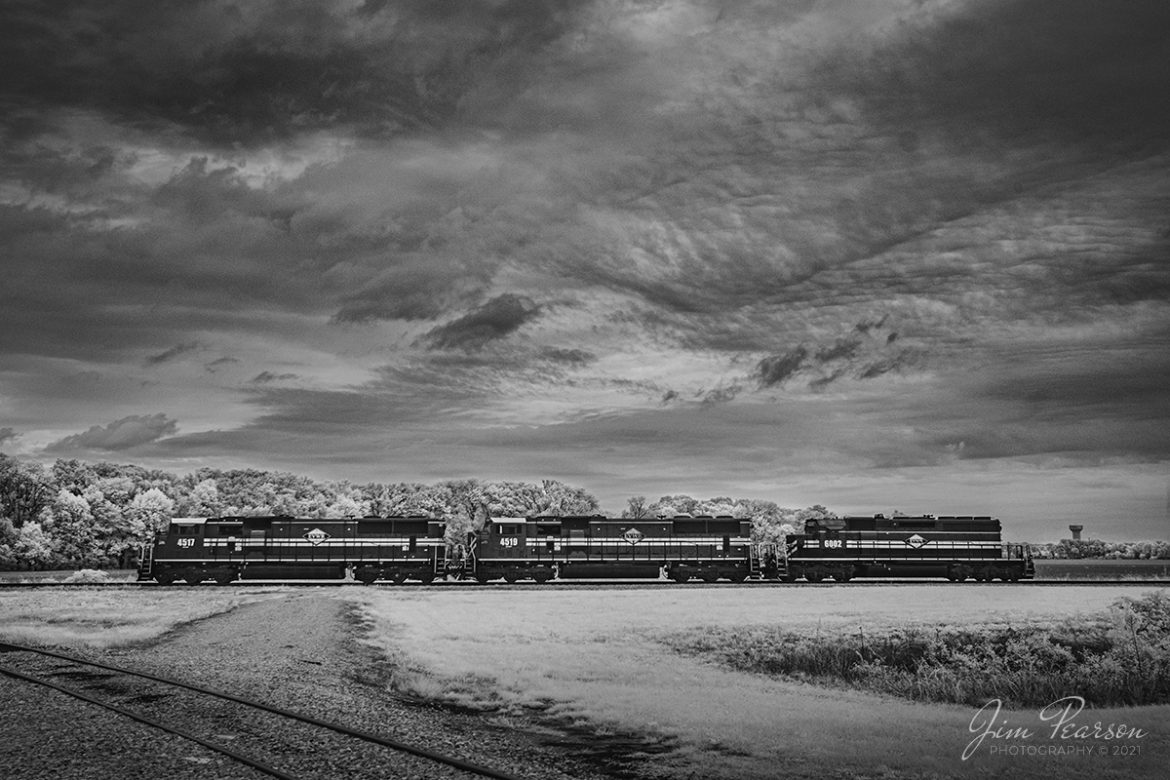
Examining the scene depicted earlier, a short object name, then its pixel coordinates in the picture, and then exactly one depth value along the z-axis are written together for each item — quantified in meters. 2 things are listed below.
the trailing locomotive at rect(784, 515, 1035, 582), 54.47
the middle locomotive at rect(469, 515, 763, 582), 54.72
